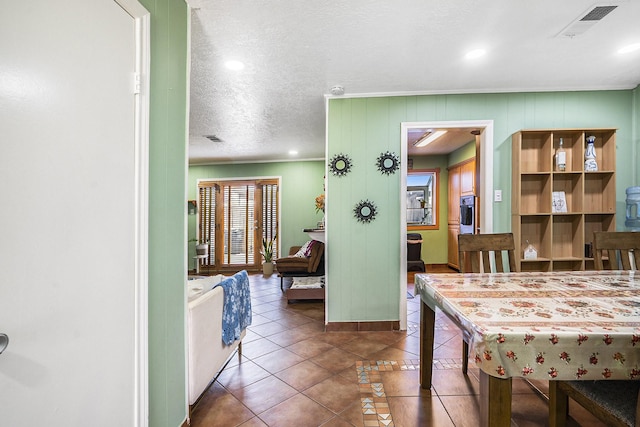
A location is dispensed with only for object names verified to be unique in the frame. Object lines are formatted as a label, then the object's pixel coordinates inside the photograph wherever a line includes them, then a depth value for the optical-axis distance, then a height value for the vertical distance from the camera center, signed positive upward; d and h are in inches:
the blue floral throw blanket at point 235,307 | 83.9 -28.6
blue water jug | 110.6 +2.7
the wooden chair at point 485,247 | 81.2 -8.9
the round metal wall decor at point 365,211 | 126.0 +1.5
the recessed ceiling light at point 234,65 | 97.4 +50.3
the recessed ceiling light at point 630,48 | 90.8 +52.5
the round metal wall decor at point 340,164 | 126.0 +21.6
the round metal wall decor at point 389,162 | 125.1 +22.3
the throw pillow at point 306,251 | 198.0 -26.3
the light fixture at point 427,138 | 192.2 +53.1
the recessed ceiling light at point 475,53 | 92.7 +51.5
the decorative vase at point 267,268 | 249.1 -45.6
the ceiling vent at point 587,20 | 74.5 +52.0
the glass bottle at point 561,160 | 114.0 +21.3
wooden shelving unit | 113.3 +7.4
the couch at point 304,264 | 180.5 -31.2
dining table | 39.7 -16.7
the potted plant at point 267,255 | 249.4 -36.2
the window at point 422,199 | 258.5 +14.2
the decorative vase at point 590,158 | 112.5 +22.0
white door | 31.6 -0.1
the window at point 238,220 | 273.3 -5.6
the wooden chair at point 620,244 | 82.6 -8.2
